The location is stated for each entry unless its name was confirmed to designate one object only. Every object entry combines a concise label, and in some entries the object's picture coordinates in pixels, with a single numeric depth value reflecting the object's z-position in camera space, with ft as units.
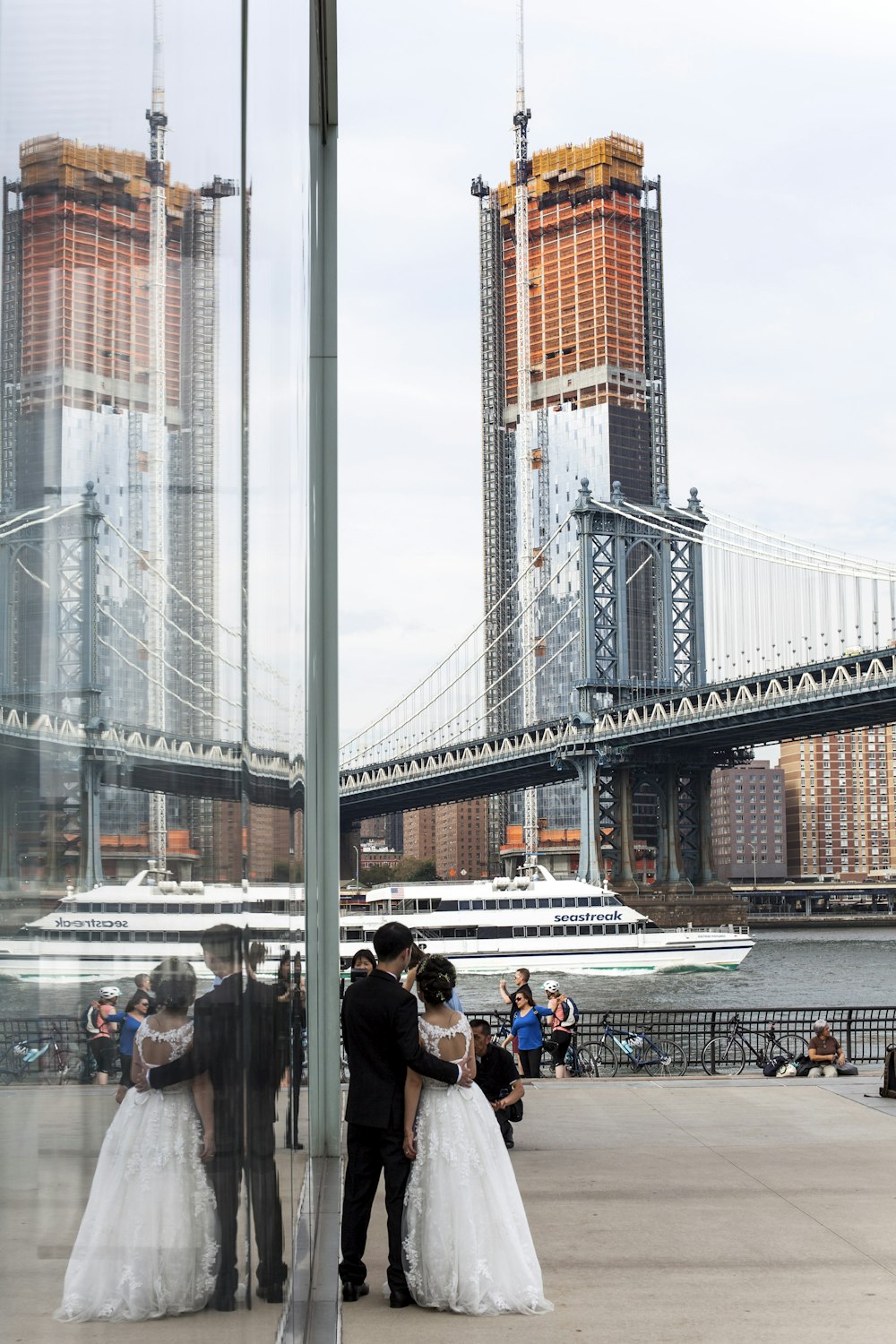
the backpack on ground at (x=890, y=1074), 39.11
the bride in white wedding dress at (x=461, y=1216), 18.47
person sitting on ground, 49.67
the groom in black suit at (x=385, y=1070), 18.52
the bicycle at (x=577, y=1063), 52.49
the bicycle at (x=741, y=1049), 52.54
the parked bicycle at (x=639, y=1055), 57.26
